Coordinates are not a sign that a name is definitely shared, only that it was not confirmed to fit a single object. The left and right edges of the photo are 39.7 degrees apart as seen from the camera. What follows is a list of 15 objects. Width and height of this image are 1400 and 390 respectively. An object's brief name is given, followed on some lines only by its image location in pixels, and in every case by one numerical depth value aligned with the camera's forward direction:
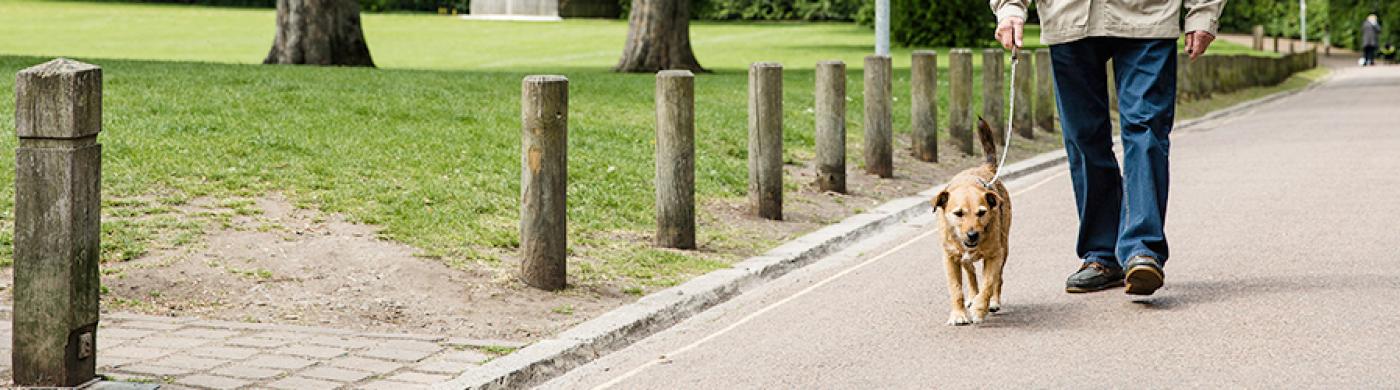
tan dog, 6.68
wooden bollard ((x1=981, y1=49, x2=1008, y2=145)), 16.02
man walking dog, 7.18
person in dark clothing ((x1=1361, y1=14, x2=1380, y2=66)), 53.88
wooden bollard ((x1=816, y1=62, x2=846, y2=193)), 11.69
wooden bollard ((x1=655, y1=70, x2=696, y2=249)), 9.30
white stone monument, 66.12
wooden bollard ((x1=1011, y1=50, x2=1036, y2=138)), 17.31
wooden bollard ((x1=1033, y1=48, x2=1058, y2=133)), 18.12
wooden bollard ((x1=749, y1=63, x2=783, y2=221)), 10.51
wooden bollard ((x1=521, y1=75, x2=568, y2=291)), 7.82
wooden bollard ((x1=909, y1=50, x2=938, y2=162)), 14.21
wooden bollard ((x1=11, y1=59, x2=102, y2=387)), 5.47
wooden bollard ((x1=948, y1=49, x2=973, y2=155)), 15.04
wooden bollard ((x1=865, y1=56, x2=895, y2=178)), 12.64
